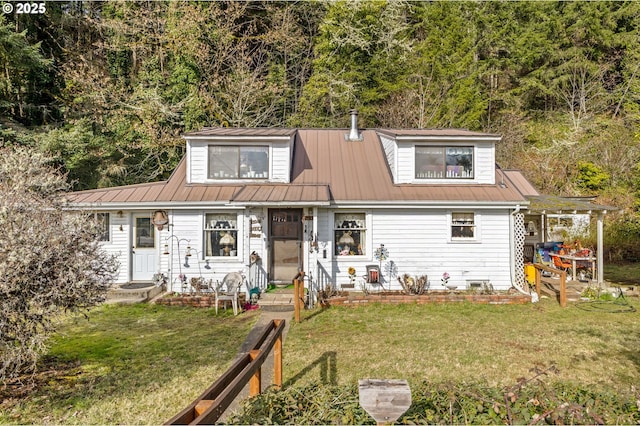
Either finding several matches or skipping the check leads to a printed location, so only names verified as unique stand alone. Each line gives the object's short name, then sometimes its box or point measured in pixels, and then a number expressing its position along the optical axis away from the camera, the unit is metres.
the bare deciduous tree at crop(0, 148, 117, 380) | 4.34
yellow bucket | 10.55
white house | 10.59
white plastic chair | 9.16
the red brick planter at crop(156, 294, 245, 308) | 9.67
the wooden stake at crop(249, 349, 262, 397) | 3.59
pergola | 10.55
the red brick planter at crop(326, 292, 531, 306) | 9.60
